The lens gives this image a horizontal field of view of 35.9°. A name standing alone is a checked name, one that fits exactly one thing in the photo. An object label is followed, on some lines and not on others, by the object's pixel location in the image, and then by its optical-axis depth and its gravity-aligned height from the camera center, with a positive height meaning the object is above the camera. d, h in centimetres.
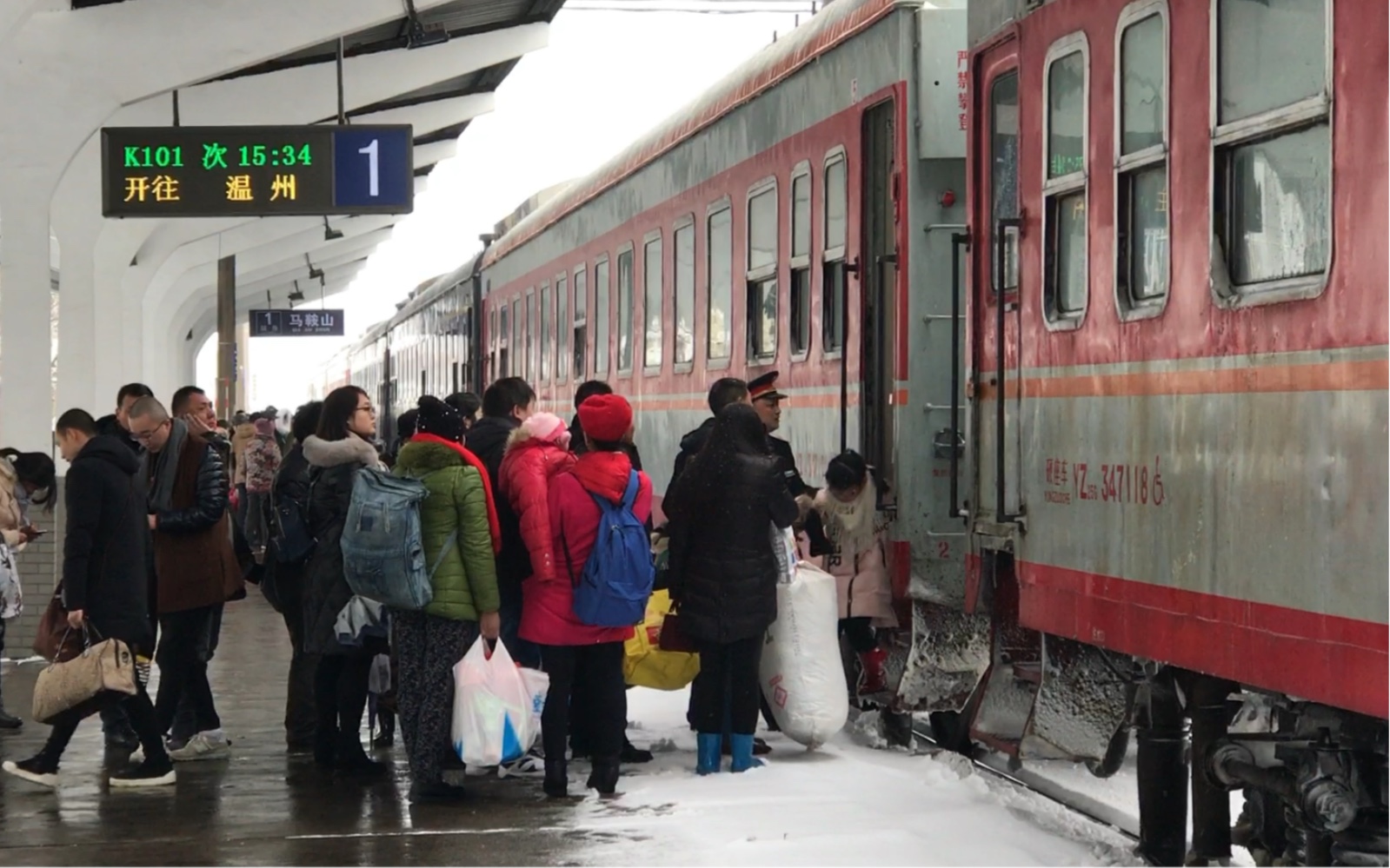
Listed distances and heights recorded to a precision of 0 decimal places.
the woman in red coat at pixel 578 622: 914 -95
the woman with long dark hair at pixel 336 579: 964 -83
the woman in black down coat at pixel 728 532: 934 -61
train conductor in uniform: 1048 -27
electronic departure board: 1700 +180
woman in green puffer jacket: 897 -82
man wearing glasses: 1008 -70
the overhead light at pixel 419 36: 1920 +333
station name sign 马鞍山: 5119 +173
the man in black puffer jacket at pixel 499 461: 941 -32
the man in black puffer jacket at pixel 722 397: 1011 -2
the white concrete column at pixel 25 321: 1734 +62
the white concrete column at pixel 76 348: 1945 +44
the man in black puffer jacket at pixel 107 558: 922 -70
